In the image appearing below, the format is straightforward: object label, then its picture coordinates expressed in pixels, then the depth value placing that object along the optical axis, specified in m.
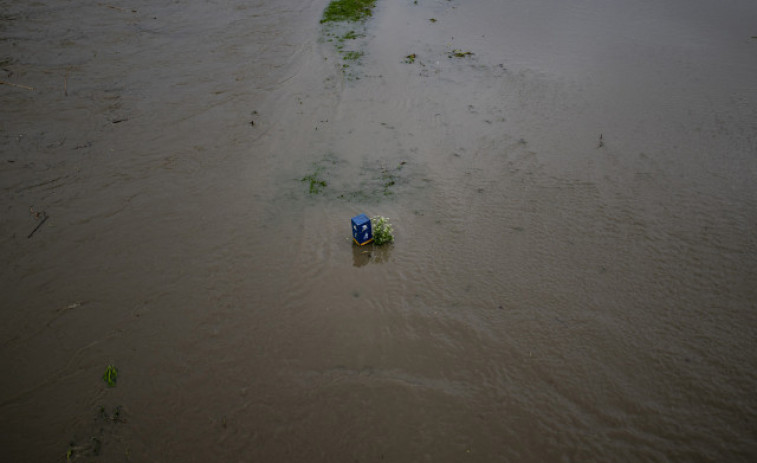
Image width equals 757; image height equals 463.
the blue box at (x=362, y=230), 6.02
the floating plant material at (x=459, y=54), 12.23
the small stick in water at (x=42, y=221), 6.38
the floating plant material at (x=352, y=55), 12.09
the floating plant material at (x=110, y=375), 4.59
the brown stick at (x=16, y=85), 9.88
